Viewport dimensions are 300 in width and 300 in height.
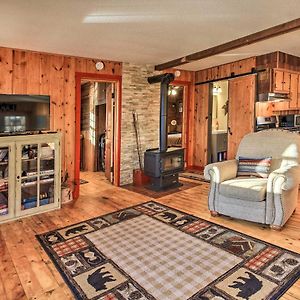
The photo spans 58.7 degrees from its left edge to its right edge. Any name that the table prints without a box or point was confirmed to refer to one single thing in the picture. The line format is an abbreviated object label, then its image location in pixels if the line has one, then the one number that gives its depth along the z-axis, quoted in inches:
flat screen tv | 141.6
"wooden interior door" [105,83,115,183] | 202.7
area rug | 78.3
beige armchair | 117.0
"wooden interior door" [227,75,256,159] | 200.7
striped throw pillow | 136.0
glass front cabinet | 134.1
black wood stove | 185.3
